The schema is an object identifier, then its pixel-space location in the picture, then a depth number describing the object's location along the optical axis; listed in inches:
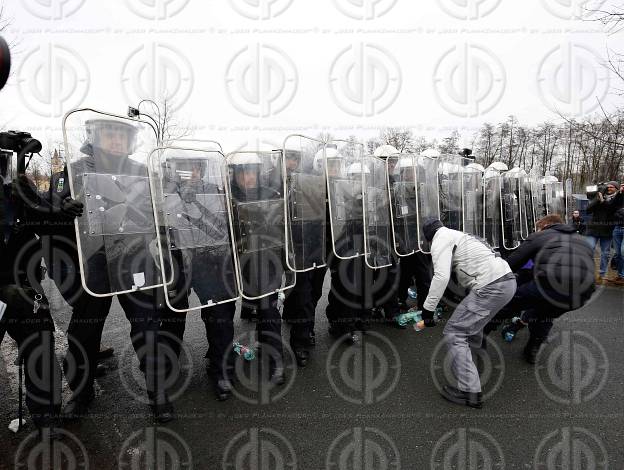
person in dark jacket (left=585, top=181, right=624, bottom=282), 280.8
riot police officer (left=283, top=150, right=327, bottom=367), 142.0
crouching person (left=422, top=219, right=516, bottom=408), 122.3
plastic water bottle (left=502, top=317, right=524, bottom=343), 167.2
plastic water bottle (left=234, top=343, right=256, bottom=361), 152.1
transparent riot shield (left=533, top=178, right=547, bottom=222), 339.0
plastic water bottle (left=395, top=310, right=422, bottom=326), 136.1
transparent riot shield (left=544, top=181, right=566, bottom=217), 370.0
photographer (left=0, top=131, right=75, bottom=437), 98.2
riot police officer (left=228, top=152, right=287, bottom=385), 126.1
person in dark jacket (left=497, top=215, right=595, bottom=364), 137.9
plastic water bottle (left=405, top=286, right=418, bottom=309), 229.8
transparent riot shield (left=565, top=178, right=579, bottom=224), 428.5
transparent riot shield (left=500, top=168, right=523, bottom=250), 283.7
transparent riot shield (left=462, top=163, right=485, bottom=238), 242.3
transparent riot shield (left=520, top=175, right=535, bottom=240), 313.3
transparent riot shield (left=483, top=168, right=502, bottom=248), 263.4
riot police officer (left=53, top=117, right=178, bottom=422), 103.0
